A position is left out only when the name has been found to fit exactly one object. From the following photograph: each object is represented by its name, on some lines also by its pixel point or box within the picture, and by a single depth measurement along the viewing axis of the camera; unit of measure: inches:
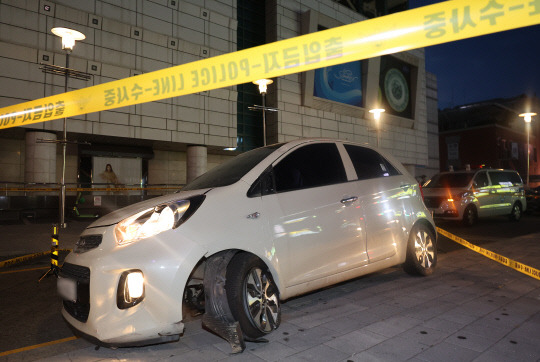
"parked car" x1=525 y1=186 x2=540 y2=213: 626.7
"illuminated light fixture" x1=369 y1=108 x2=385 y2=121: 598.7
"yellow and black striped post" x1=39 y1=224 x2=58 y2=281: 212.3
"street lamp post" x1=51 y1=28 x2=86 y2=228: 365.8
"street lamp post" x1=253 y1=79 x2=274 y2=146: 440.9
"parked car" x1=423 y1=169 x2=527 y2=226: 429.1
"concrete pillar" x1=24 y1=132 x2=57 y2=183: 585.9
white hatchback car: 99.1
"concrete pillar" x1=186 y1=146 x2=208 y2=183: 767.1
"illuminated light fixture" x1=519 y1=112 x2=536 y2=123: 747.5
